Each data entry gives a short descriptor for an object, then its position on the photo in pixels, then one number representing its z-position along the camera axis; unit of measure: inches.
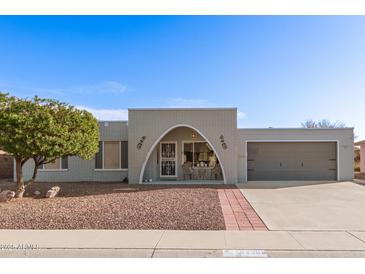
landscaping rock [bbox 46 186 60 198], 456.4
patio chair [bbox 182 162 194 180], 678.5
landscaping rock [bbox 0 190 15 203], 418.0
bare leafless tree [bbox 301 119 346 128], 1873.8
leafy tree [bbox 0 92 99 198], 397.7
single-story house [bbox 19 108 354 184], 684.7
